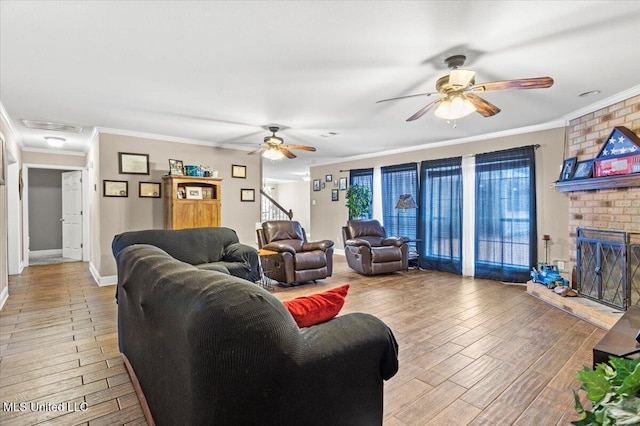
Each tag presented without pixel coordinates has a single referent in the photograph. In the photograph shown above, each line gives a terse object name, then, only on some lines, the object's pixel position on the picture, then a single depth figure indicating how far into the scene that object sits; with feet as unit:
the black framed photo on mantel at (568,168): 13.46
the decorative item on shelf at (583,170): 12.43
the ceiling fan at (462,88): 7.89
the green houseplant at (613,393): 2.29
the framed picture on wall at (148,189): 16.75
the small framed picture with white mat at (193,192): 16.83
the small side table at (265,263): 15.33
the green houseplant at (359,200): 22.79
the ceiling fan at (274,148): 14.78
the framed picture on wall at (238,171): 20.11
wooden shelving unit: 16.16
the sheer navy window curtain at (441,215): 18.39
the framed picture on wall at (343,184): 25.11
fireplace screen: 10.21
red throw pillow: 4.14
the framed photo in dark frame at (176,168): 16.62
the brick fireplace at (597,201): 10.71
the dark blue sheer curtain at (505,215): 15.64
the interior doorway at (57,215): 22.11
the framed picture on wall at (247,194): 20.48
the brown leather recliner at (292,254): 15.25
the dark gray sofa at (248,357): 2.96
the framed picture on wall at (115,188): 15.84
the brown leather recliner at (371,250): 17.72
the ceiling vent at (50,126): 14.43
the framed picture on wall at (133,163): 16.19
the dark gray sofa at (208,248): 11.09
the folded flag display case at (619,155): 10.59
